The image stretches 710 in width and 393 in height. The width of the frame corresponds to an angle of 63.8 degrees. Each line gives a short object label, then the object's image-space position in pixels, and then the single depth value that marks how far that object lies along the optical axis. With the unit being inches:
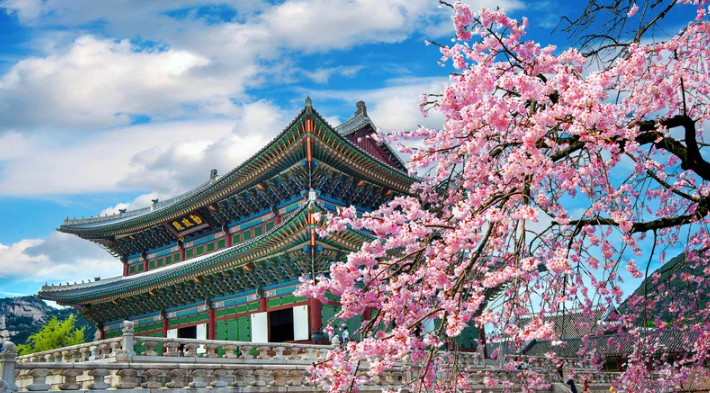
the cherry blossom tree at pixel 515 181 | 239.1
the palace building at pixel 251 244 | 829.2
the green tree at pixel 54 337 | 1630.2
